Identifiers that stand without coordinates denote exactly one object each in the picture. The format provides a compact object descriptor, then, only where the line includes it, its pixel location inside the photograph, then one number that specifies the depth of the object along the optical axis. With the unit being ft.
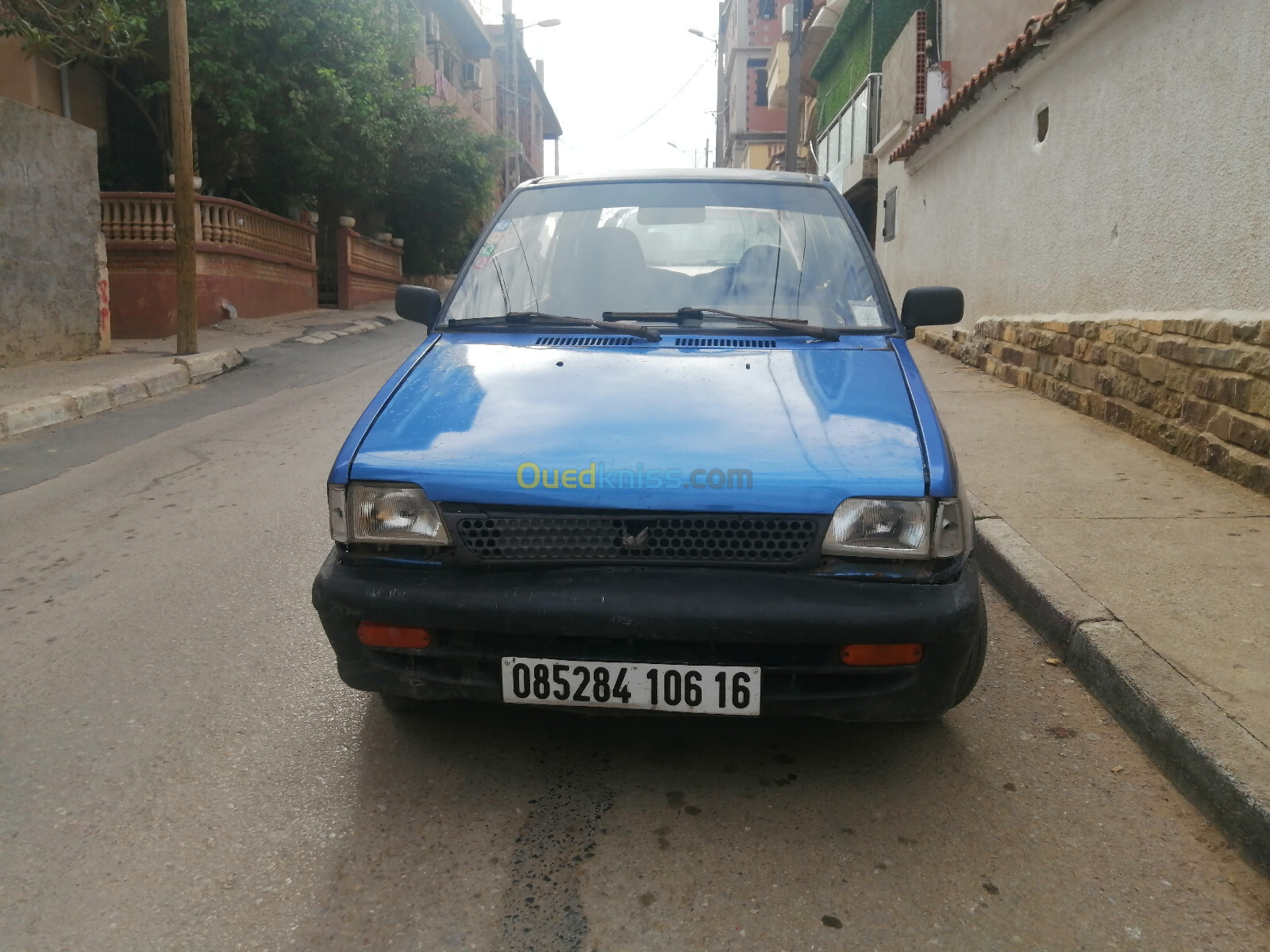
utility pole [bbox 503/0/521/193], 117.97
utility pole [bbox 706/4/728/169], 188.65
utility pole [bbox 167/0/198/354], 38.22
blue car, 8.23
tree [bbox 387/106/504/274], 77.56
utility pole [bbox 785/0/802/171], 65.05
